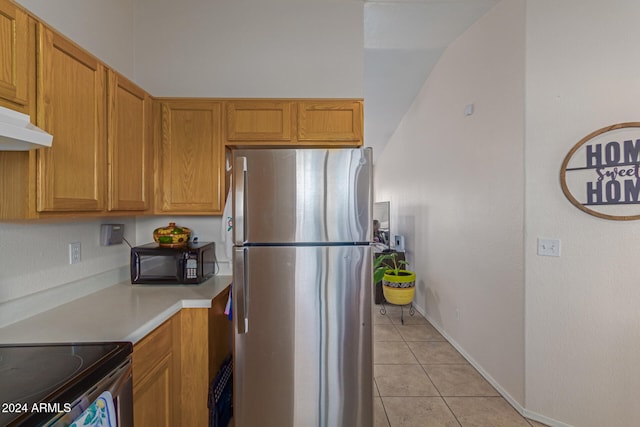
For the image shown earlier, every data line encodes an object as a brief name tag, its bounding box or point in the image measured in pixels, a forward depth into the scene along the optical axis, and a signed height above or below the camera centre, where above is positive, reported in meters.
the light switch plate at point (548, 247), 1.84 -0.23
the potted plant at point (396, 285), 3.50 -0.92
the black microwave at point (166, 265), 1.85 -0.36
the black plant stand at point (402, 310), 3.69 -1.37
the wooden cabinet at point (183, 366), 1.35 -0.83
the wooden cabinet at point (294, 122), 2.09 +0.66
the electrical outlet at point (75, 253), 1.60 -0.24
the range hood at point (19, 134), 0.88 +0.25
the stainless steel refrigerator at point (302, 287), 1.55 -0.42
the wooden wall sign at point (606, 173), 1.65 +0.24
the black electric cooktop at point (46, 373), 0.74 -0.51
